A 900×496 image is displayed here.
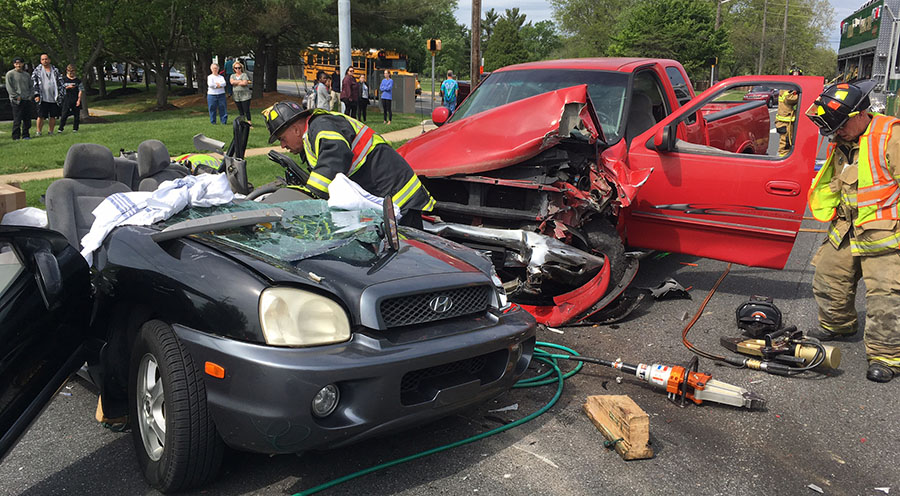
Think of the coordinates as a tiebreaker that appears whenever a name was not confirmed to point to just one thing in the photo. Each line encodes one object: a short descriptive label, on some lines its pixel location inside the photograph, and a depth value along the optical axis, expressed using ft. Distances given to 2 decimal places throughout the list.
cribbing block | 11.29
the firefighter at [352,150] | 15.65
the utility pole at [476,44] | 68.03
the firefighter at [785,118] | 19.54
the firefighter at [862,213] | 15.25
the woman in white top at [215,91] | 57.41
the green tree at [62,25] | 69.51
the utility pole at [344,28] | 45.55
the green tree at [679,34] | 158.51
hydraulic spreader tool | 13.08
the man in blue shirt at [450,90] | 69.05
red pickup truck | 17.89
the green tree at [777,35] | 219.61
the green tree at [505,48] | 212.23
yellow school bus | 121.08
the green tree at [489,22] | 300.81
